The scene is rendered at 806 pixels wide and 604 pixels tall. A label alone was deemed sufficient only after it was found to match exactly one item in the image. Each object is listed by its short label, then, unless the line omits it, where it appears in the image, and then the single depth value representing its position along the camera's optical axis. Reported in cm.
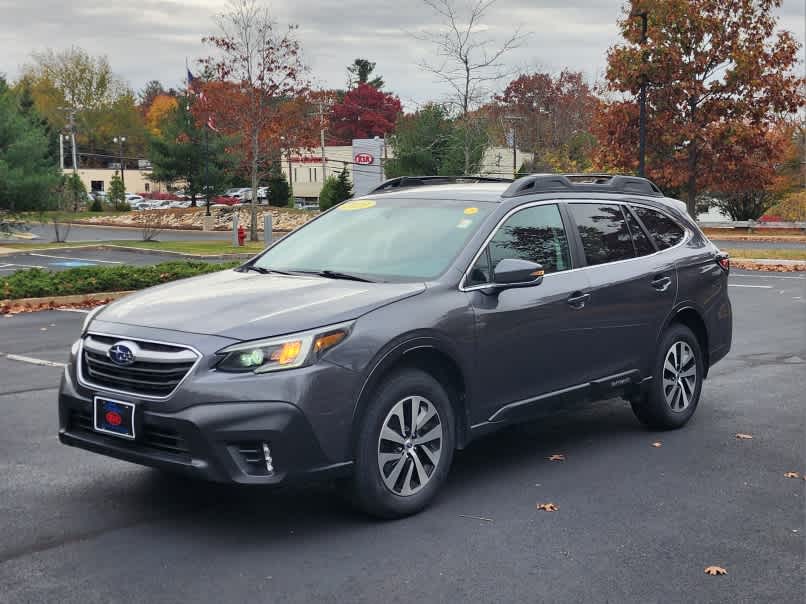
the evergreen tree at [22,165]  3559
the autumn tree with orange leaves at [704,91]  3400
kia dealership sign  5125
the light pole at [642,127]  3066
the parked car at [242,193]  7706
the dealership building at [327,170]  5181
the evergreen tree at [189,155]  5681
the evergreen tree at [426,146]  4047
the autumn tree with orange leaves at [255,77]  3784
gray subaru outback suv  481
